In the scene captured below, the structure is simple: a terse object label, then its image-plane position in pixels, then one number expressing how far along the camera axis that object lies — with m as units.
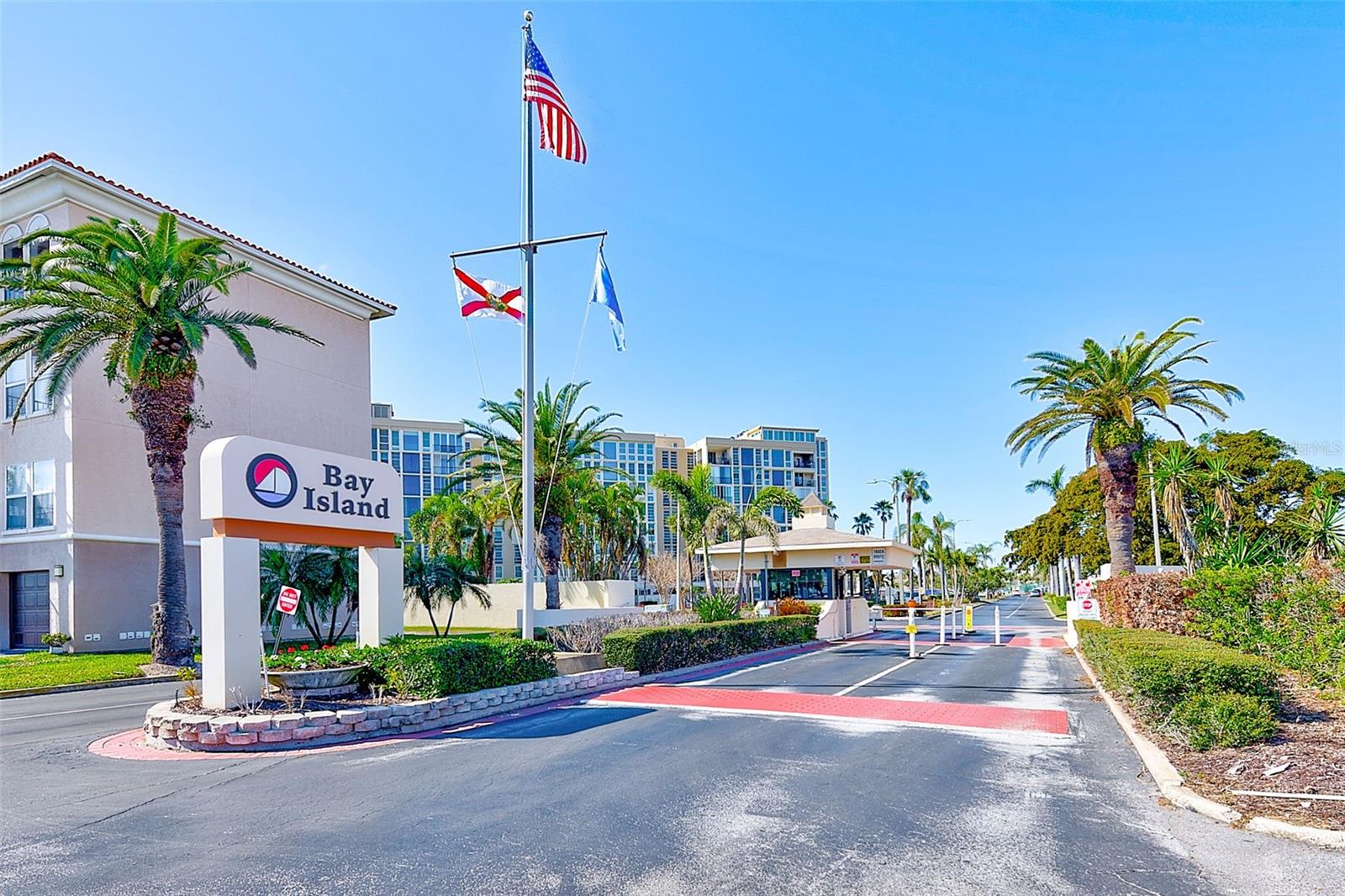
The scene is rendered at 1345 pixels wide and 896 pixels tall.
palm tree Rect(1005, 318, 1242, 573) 30.28
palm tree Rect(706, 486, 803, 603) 41.88
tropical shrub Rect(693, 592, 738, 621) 25.73
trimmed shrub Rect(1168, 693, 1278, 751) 9.82
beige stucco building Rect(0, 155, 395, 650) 29.06
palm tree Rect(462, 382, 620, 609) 36.47
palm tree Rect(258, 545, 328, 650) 25.69
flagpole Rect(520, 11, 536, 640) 17.11
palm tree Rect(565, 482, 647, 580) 54.62
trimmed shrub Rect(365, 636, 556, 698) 13.48
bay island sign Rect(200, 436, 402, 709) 12.77
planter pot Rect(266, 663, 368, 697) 13.25
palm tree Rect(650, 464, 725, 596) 42.22
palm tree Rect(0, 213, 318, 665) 22.23
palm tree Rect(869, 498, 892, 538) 128.12
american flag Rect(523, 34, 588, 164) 17.77
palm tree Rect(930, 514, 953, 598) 94.46
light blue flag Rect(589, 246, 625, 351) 18.17
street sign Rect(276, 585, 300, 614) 13.34
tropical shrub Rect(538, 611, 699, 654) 19.56
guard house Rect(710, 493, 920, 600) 41.91
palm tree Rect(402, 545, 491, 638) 29.17
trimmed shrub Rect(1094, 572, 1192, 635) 20.48
